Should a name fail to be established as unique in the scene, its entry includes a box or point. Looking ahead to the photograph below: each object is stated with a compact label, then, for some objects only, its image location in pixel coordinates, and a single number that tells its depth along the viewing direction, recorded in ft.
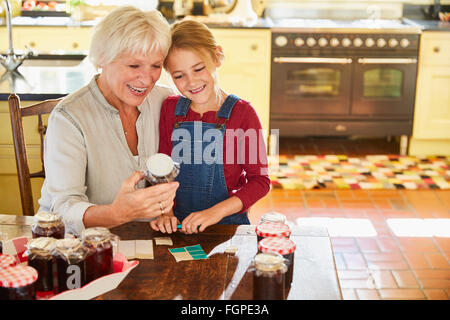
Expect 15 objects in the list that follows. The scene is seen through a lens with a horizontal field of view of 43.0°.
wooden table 4.32
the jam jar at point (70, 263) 4.13
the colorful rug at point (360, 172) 14.11
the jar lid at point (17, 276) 3.73
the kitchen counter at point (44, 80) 8.82
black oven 15.60
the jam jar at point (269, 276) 3.91
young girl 6.37
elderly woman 5.72
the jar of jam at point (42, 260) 4.16
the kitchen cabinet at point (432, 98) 15.61
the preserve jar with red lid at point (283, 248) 4.22
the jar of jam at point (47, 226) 4.62
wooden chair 6.64
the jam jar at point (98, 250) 4.29
